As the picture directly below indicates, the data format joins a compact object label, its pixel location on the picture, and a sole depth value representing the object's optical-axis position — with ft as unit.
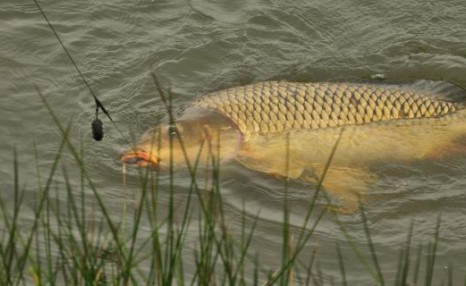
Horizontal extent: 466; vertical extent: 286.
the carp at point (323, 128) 19.58
